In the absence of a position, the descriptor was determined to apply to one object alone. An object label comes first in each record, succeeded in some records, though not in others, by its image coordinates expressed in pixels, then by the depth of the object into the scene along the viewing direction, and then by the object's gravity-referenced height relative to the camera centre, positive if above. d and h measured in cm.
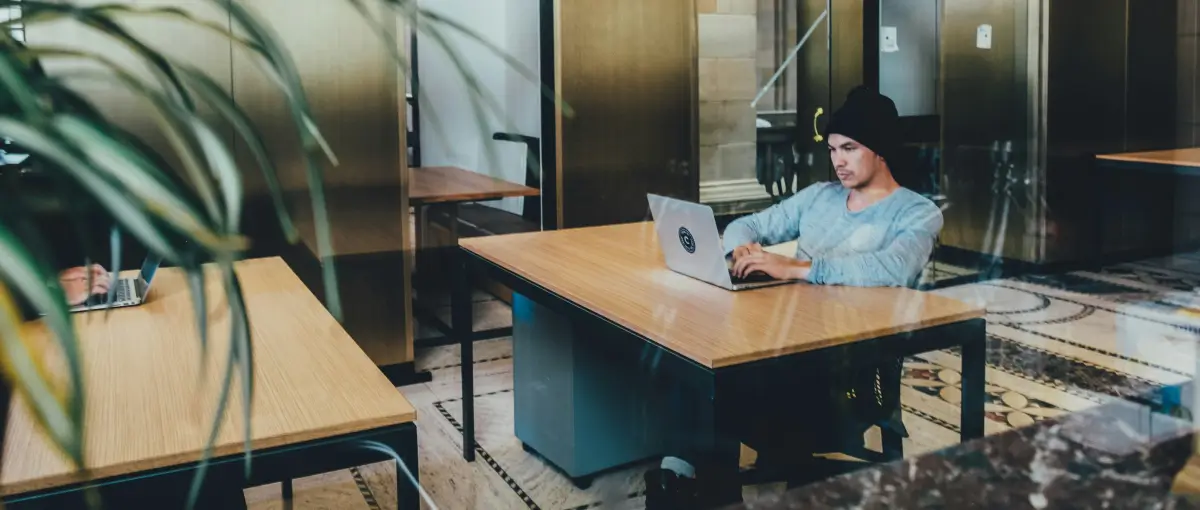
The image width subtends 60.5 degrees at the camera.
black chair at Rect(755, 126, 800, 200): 434 -7
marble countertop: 64 -22
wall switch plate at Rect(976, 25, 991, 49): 466 +47
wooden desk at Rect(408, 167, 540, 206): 307 -13
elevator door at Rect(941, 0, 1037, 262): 466 +6
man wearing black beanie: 191 -16
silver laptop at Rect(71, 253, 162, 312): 170 -23
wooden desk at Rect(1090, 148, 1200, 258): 481 -35
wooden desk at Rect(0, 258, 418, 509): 104 -29
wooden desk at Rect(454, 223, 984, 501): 149 -28
